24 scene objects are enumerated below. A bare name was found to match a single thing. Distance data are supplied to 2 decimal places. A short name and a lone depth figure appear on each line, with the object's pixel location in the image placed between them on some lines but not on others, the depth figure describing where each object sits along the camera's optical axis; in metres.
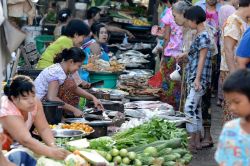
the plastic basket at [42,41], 22.60
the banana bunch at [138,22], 24.34
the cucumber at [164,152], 10.83
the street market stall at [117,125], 10.33
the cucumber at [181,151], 11.08
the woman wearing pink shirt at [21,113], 9.71
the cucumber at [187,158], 11.07
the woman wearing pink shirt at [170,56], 16.45
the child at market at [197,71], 13.67
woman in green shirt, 14.23
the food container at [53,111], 11.78
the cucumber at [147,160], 10.35
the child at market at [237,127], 6.86
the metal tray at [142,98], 15.93
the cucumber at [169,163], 10.63
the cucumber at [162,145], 10.77
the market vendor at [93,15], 21.29
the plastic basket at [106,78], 16.95
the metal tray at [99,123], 11.87
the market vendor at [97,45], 16.96
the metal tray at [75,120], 12.24
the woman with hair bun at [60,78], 12.55
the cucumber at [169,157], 10.75
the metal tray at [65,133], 11.15
